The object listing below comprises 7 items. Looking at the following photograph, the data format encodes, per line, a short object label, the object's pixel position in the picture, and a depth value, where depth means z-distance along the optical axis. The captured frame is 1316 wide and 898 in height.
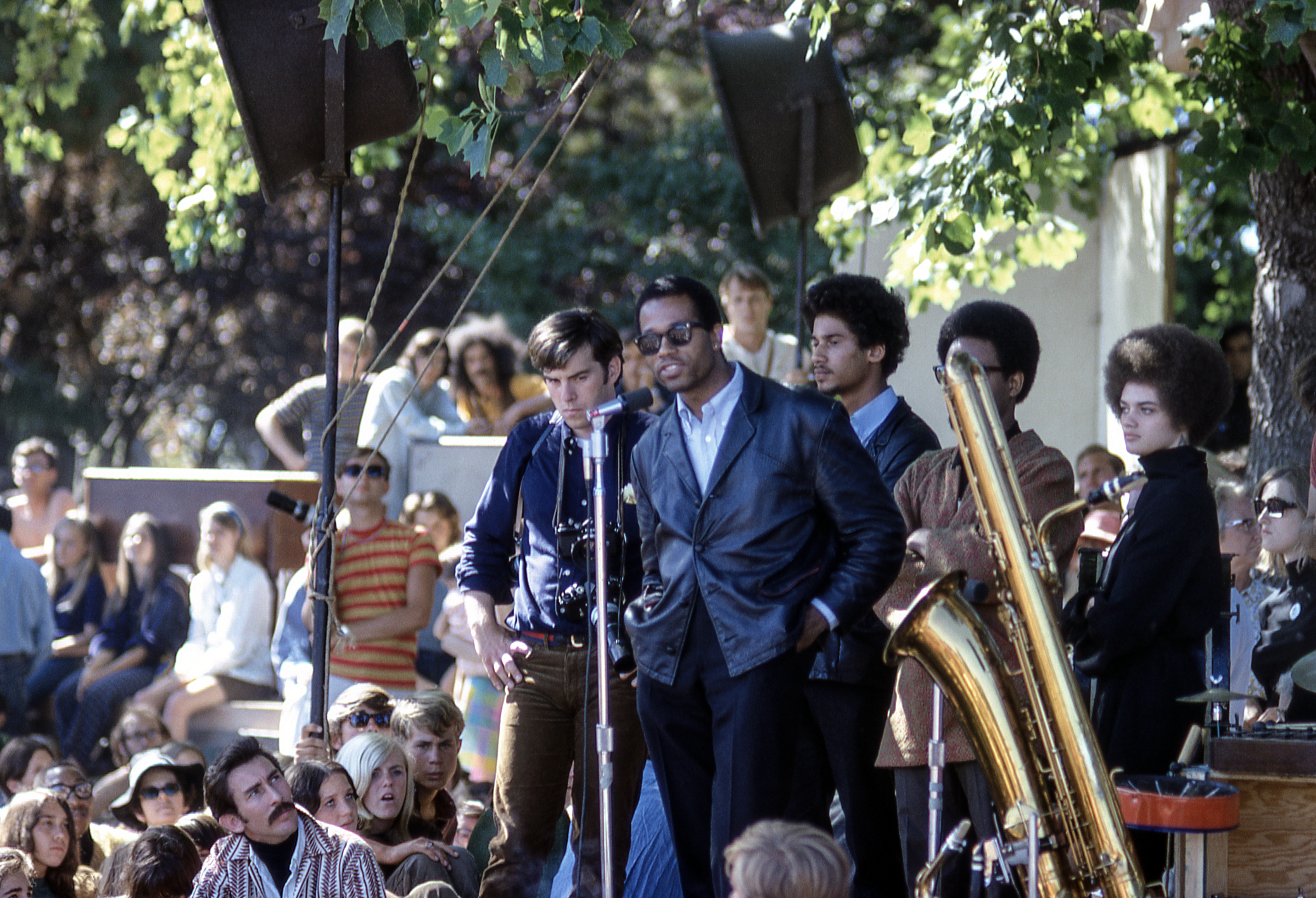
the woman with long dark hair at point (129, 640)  16.77
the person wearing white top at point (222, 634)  15.78
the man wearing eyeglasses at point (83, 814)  11.58
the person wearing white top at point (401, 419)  16.39
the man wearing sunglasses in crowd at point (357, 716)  11.30
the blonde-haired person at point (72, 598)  17.94
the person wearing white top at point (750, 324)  15.07
